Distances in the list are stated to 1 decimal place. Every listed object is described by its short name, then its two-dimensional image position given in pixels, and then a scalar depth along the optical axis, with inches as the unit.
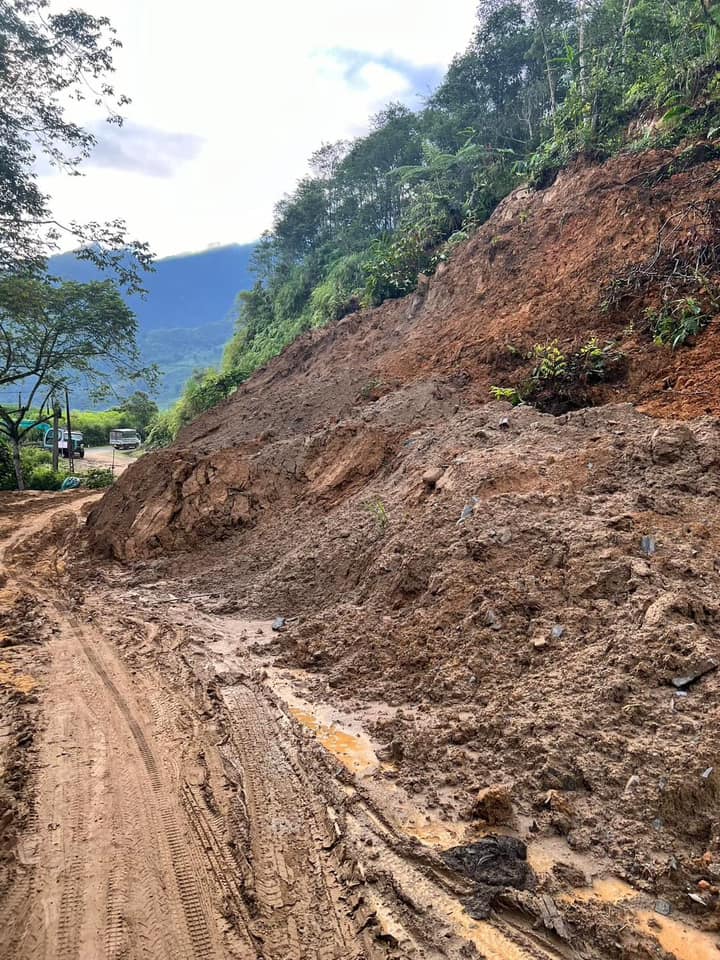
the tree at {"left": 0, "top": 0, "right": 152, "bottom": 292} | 319.0
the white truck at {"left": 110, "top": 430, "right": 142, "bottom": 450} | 1456.7
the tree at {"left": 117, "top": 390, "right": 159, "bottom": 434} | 778.4
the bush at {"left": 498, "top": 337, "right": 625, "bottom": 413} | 292.5
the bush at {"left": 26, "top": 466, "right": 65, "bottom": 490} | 810.2
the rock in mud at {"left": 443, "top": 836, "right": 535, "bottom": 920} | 101.0
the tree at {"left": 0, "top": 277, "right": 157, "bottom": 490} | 606.2
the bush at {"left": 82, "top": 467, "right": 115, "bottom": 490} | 767.7
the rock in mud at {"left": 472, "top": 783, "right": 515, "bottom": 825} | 119.0
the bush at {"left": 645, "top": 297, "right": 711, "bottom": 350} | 272.4
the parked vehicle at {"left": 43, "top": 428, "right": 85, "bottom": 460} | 1250.0
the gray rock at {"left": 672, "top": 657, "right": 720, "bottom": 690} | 132.1
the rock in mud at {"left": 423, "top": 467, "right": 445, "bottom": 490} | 257.0
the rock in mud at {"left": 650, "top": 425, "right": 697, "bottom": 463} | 201.8
